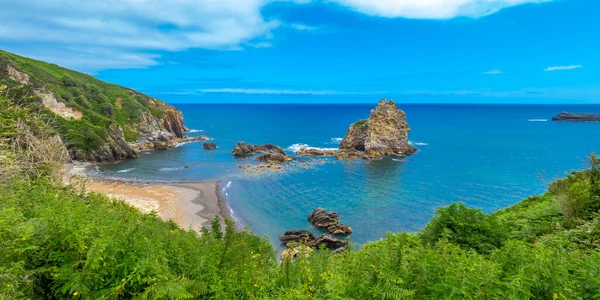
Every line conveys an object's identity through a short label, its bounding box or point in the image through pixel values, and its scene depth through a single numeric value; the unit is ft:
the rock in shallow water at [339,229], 117.19
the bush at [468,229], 46.74
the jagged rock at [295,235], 112.26
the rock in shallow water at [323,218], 123.34
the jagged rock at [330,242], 107.86
